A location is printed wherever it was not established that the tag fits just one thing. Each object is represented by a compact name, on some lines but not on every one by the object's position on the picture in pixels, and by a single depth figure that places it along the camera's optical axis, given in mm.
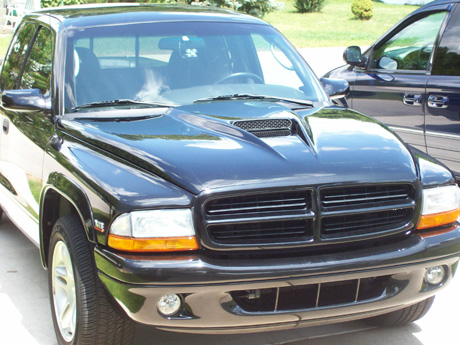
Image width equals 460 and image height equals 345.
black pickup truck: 3162
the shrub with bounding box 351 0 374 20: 37781
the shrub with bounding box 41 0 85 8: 25359
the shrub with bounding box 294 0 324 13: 41531
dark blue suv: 6508
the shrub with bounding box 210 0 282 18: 26688
